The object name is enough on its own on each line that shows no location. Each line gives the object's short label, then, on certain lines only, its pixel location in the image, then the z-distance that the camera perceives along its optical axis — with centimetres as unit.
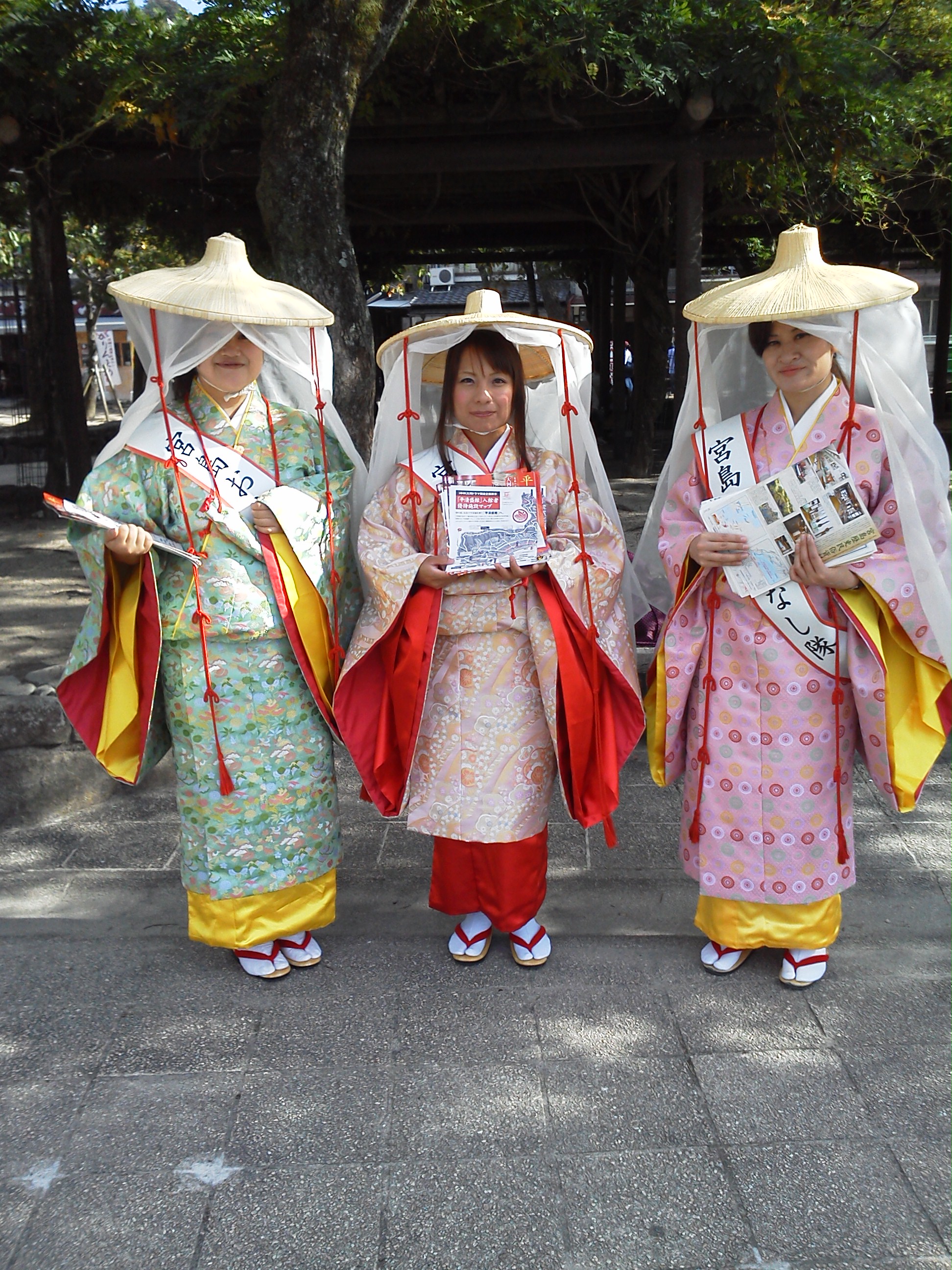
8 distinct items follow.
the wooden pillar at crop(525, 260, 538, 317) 1905
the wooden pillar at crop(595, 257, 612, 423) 1441
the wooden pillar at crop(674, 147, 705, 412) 718
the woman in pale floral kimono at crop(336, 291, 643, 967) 252
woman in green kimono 247
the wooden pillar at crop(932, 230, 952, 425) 1416
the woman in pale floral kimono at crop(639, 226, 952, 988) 234
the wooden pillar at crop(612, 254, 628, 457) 1222
